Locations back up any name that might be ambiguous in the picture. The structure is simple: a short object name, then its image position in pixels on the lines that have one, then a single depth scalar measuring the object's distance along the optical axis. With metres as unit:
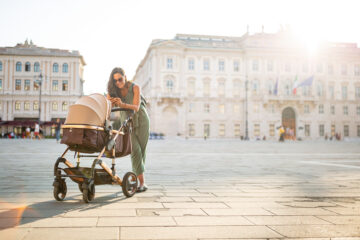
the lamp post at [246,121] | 50.94
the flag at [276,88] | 48.09
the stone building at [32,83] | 52.53
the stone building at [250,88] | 51.41
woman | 4.42
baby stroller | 3.65
